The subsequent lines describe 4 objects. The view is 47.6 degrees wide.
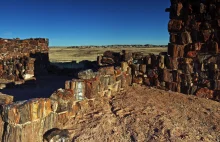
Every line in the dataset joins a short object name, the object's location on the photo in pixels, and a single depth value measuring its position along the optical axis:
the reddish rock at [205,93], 7.63
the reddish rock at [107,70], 6.99
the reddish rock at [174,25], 8.28
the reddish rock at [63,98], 5.41
